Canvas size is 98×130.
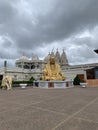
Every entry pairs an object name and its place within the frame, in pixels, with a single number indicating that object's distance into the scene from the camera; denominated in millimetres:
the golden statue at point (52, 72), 13886
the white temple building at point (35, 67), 27515
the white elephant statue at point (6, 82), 12465
